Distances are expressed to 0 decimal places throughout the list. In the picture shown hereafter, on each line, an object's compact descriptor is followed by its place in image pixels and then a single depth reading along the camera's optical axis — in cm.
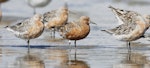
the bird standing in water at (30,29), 1573
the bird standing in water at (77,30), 1553
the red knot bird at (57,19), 1906
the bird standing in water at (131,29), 1536
